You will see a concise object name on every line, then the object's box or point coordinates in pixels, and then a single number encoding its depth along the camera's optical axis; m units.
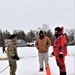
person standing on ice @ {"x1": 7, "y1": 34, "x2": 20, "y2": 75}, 8.73
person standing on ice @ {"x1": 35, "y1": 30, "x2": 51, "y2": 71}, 10.27
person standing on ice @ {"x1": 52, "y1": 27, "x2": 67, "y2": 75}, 8.34
